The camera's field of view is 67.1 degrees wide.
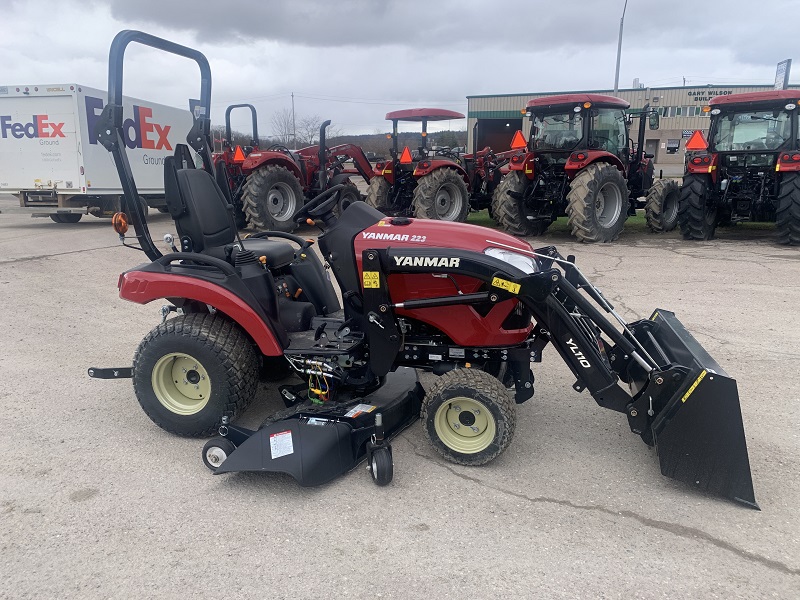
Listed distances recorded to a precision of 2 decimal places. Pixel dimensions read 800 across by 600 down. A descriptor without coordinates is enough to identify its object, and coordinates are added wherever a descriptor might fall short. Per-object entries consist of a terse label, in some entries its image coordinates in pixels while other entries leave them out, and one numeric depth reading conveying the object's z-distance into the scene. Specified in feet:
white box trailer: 39.22
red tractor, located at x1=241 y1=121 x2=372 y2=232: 35.78
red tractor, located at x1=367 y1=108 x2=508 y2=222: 36.70
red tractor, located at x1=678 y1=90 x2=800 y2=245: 31.99
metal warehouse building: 118.93
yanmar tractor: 9.37
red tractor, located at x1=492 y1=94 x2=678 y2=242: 32.45
